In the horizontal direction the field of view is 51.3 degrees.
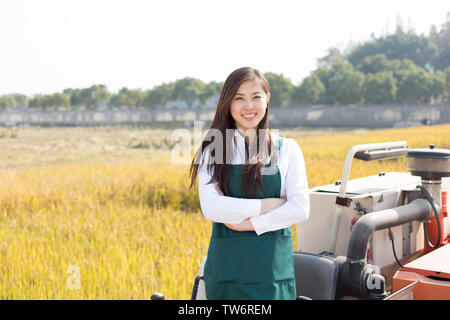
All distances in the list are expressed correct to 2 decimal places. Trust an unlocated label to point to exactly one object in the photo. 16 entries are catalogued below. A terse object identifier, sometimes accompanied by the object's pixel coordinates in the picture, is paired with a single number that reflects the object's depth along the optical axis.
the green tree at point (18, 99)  45.22
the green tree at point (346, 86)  38.33
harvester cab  1.89
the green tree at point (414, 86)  35.97
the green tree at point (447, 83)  35.81
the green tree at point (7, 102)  43.16
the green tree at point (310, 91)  40.09
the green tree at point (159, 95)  46.28
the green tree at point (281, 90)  41.19
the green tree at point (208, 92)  44.87
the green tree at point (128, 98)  46.62
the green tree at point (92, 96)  44.69
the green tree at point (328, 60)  58.40
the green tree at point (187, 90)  45.56
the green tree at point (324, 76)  41.19
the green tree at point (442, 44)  46.47
